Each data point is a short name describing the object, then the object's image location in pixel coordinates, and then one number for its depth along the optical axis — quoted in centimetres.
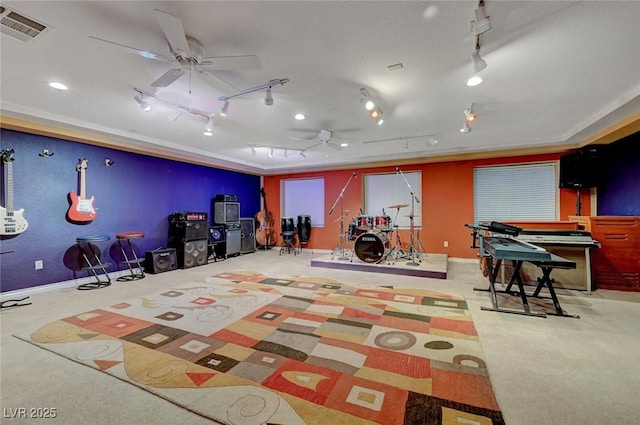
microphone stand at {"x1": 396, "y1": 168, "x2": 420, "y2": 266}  498
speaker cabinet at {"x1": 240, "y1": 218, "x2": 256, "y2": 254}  719
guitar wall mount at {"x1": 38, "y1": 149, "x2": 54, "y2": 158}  400
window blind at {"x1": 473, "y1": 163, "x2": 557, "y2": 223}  538
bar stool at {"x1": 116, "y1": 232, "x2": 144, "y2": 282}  455
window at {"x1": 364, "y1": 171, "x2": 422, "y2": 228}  645
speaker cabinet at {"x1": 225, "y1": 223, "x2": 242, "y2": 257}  663
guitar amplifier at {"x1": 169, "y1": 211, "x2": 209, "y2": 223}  557
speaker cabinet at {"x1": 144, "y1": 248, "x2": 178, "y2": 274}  500
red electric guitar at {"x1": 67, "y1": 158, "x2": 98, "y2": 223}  427
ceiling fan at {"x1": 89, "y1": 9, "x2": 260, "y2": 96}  180
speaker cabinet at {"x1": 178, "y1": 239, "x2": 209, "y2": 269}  545
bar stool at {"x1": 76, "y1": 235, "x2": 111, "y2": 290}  408
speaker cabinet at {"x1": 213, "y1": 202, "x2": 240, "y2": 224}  670
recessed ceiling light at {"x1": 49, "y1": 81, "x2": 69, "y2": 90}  274
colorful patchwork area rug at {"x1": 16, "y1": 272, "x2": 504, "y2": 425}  152
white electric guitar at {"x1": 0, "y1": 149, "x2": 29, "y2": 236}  358
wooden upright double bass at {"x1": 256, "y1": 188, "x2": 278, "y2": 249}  793
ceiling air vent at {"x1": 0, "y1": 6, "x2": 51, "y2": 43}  178
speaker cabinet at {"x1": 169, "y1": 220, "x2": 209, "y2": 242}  548
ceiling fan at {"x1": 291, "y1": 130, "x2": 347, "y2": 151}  434
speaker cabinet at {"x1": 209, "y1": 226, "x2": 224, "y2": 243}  649
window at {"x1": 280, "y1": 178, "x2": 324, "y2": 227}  766
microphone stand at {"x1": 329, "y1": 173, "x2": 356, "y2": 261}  608
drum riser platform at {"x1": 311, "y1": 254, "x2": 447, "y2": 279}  452
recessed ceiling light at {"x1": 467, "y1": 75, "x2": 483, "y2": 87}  260
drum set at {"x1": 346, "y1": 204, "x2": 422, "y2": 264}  503
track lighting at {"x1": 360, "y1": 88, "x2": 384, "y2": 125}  289
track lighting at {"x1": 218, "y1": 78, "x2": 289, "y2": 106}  265
